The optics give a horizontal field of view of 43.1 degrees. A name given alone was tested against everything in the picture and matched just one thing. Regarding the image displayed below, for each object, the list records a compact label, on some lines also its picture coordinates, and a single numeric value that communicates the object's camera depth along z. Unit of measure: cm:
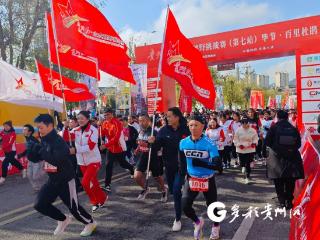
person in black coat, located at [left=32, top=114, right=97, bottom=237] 525
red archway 1662
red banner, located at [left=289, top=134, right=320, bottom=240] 357
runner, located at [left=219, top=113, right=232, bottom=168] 1168
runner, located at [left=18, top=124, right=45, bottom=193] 854
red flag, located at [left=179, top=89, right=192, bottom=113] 1551
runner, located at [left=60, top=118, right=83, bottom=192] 808
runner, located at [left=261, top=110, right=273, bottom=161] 1285
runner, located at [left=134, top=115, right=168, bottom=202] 788
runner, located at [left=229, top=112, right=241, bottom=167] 1178
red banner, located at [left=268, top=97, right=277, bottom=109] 4242
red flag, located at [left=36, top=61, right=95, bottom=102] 930
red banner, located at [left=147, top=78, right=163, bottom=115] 1676
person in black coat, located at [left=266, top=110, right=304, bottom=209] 683
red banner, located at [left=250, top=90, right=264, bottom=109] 3106
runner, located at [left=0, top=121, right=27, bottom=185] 1068
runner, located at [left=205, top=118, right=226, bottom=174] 1087
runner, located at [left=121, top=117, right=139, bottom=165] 1250
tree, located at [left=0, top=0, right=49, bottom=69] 2223
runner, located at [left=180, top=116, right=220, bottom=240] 508
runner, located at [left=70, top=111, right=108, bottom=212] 676
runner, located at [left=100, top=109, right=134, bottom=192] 841
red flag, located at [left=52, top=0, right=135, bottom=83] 792
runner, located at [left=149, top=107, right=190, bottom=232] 617
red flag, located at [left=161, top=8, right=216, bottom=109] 767
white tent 851
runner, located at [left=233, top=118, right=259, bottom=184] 961
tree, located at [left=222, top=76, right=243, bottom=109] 5347
